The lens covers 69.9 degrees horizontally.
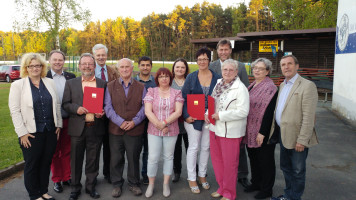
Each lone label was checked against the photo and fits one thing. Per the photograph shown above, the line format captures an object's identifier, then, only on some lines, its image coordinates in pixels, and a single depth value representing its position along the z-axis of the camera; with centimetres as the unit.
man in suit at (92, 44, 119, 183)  420
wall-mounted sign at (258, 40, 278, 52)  1769
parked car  2192
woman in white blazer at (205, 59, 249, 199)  325
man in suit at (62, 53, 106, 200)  354
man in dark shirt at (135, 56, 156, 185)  414
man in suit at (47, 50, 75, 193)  380
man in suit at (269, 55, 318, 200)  299
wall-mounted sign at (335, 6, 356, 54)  829
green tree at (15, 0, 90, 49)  2597
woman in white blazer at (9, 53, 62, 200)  316
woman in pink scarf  336
